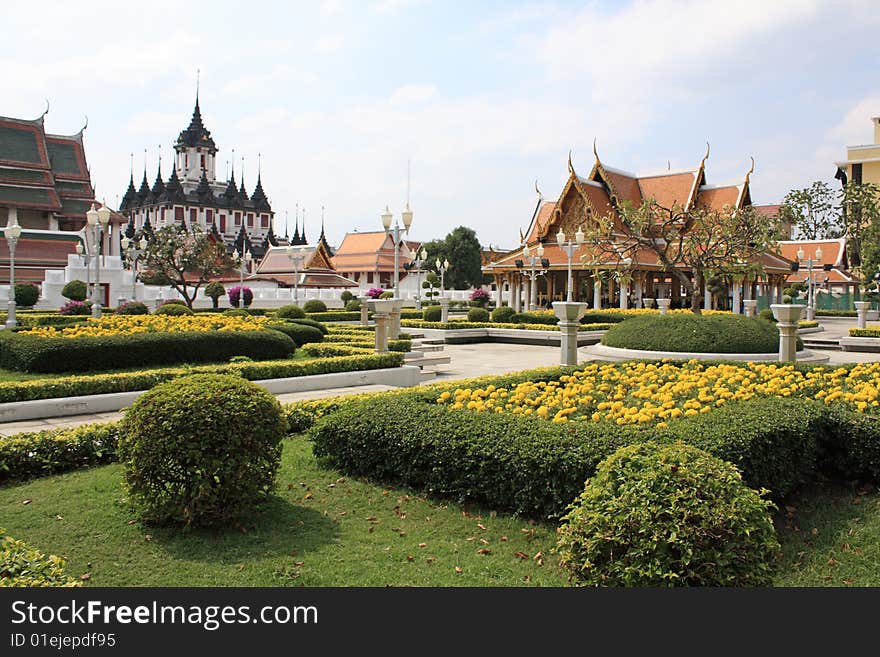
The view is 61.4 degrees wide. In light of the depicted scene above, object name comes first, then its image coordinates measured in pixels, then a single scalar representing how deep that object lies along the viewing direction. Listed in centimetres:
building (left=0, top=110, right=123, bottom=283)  3931
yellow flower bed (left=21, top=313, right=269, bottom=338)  1322
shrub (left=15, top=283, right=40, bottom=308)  3000
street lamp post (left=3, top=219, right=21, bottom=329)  1900
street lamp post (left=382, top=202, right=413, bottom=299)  1933
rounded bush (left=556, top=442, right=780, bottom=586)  344
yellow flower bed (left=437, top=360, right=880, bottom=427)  653
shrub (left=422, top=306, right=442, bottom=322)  2822
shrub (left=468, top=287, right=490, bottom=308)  3566
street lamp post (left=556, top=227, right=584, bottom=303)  2678
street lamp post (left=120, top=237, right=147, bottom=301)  3109
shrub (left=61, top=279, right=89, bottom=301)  3160
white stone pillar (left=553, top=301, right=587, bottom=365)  1052
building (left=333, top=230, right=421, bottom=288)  6028
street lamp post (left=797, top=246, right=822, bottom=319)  3508
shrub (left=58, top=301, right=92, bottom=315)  2347
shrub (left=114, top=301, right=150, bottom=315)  2292
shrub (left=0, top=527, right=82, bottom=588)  305
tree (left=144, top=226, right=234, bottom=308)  3055
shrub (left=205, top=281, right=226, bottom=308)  3600
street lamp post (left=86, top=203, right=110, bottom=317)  2254
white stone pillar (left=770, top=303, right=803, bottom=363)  1101
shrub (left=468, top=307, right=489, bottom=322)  2730
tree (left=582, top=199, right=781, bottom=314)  1992
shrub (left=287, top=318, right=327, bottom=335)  1773
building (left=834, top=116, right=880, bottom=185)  5650
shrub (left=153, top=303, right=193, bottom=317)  2106
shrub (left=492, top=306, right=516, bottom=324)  2700
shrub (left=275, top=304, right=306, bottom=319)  2661
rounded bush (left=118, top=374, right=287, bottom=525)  479
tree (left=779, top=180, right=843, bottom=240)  5512
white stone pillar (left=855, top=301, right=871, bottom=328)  2546
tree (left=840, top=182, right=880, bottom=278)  4834
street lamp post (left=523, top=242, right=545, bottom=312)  3297
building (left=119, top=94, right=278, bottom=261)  8619
